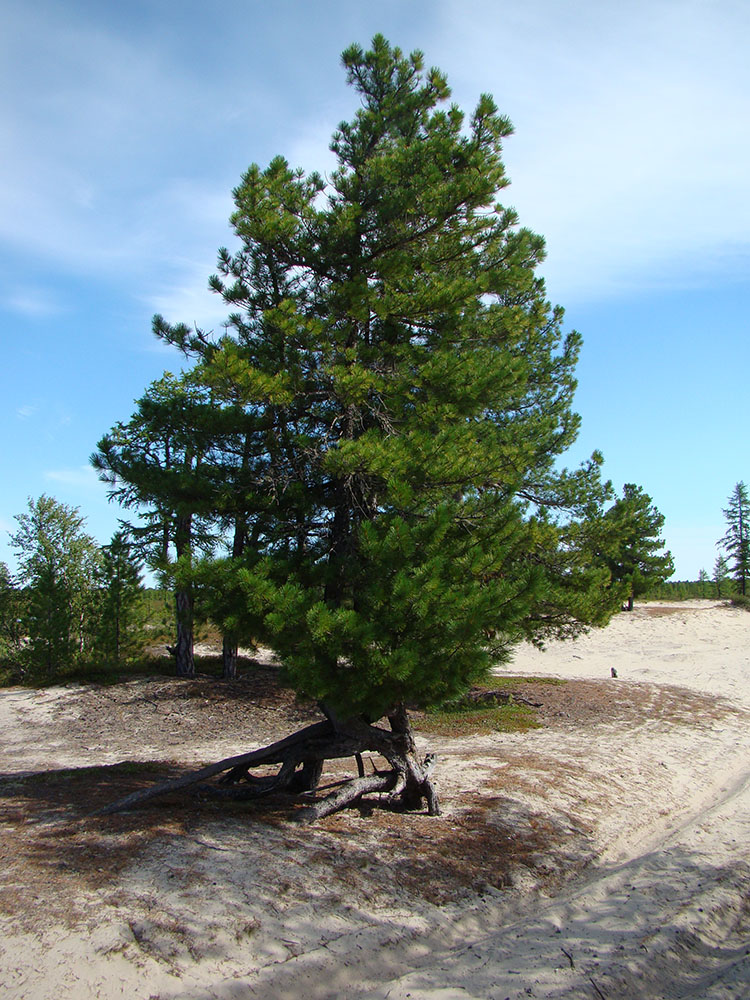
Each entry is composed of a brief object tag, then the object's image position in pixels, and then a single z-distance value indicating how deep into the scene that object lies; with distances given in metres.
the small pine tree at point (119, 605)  18.28
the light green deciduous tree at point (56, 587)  18.12
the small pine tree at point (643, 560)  36.19
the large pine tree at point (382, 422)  6.72
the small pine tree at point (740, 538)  55.31
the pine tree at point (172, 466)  7.70
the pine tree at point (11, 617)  19.19
